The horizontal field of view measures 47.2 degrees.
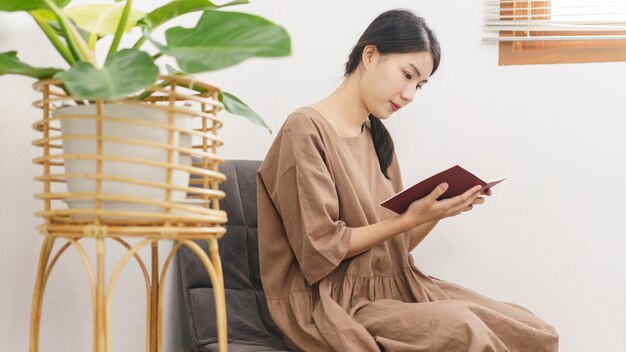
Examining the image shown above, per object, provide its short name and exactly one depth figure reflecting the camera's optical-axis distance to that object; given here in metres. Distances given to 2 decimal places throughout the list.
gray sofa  1.77
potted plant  1.02
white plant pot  1.13
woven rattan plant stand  1.10
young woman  1.52
